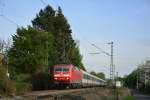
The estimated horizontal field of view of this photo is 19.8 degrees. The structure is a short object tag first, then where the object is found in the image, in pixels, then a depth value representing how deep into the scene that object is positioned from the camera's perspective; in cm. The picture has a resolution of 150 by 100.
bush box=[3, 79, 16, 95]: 4272
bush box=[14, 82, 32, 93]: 4935
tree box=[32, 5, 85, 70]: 10593
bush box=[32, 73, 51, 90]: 6525
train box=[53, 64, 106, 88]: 5841
